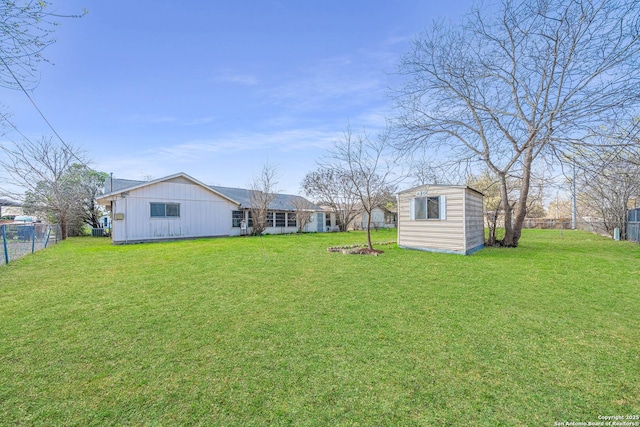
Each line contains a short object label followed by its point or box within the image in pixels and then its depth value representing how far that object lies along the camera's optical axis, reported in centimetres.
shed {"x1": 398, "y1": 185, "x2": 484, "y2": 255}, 891
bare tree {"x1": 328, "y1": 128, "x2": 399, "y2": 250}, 1053
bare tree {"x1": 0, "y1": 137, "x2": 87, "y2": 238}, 1659
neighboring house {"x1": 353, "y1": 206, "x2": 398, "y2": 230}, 2851
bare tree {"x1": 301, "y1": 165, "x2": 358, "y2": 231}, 2403
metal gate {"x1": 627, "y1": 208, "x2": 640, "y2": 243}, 1266
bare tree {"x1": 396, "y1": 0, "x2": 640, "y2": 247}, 521
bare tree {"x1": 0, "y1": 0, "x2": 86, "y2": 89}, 266
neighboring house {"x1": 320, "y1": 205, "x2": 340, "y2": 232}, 2442
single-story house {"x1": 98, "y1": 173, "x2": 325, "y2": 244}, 1331
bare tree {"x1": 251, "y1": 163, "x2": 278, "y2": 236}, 1842
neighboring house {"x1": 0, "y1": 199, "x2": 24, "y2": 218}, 1602
